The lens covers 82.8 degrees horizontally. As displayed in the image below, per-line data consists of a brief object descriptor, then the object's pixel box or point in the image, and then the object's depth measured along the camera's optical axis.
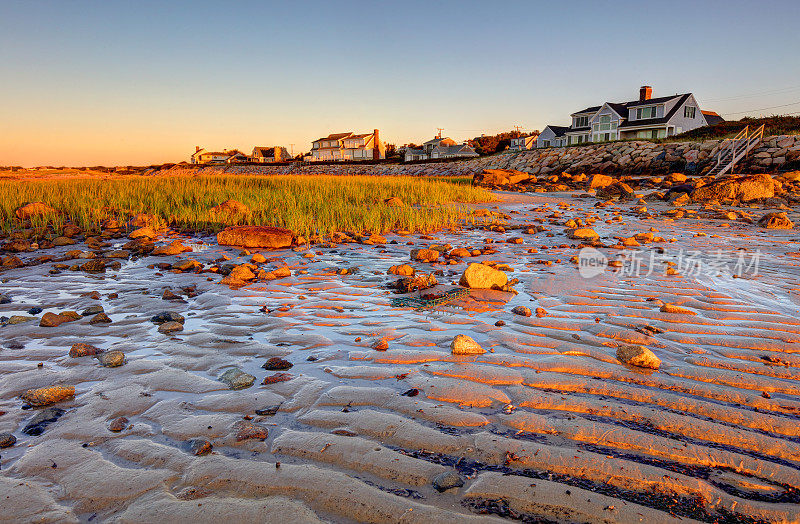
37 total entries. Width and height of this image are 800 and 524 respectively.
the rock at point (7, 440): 2.23
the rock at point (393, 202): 12.73
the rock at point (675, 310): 4.20
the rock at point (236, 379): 2.89
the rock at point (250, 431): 2.30
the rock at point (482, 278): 5.11
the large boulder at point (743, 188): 13.36
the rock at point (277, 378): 2.95
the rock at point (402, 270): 5.78
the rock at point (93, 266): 6.34
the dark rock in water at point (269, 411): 2.56
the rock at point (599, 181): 20.27
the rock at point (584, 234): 8.32
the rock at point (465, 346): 3.34
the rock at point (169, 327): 3.93
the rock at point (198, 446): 2.17
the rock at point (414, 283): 5.12
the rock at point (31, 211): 10.05
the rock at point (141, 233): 8.66
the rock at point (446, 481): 1.90
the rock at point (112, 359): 3.20
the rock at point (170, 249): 7.41
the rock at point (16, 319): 4.14
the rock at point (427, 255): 6.76
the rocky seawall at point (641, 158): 23.34
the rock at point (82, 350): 3.37
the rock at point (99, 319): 4.13
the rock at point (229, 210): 10.30
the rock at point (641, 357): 3.05
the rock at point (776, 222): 9.20
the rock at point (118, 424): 2.39
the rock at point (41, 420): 2.38
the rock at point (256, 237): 7.90
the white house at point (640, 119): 51.47
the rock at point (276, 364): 3.17
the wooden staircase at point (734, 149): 22.62
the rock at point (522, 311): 4.23
